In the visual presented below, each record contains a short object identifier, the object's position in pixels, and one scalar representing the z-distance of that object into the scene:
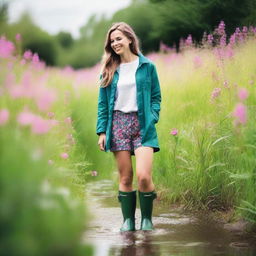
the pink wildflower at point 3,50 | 3.70
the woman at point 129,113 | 6.38
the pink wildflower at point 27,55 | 8.14
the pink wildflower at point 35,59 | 8.12
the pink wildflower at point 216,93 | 7.57
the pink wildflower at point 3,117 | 2.96
